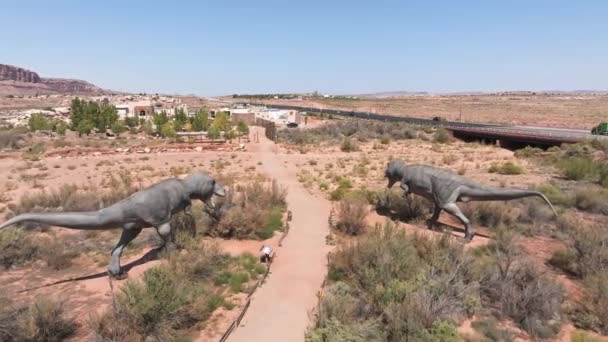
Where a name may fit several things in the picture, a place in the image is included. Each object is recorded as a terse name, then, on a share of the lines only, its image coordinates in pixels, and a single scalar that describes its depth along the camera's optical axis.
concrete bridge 31.66
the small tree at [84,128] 48.28
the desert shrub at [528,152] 28.52
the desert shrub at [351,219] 11.61
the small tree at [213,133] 42.97
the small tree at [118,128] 51.69
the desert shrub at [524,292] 6.67
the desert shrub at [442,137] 38.12
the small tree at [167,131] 45.52
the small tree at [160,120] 53.30
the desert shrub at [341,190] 15.98
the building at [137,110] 82.94
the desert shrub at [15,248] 9.12
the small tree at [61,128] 48.81
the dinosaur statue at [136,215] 7.62
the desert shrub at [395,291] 5.97
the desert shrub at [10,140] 35.94
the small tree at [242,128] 49.00
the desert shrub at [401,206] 12.78
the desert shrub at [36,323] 5.93
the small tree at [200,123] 51.41
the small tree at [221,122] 48.33
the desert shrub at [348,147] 32.94
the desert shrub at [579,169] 19.23
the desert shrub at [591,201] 13.68
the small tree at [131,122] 59.76
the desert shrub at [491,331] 6.20
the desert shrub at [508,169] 21.28
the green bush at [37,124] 51.84
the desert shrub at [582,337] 6.02
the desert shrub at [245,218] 11.20
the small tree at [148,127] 51.66
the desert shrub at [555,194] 14.55
